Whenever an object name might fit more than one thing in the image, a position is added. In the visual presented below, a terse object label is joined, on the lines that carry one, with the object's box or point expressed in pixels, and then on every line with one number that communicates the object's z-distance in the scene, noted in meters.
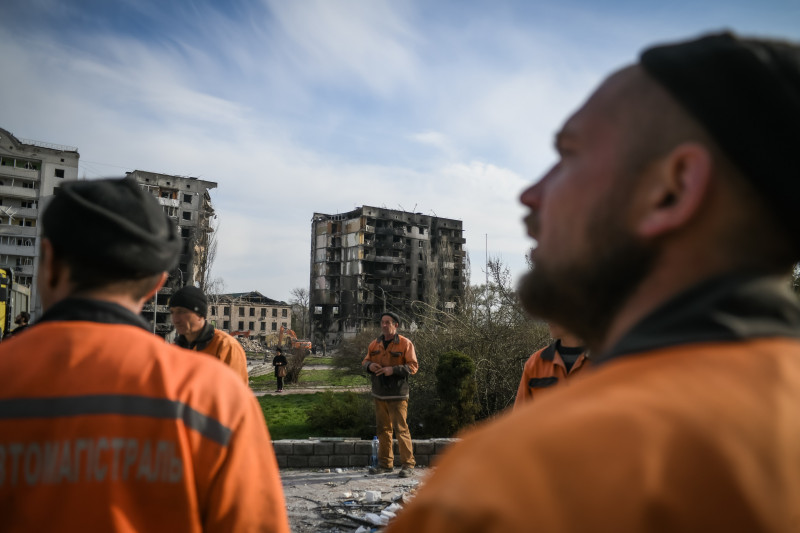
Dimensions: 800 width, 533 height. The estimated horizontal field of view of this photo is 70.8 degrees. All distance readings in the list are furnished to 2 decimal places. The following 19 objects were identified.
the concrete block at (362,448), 10.16
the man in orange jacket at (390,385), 9.59
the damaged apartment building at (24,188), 70.94
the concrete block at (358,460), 10.11
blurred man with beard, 0.64
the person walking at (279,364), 23.70
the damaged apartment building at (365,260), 94.06
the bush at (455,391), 11.41
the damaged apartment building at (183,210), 68.38
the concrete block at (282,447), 9.87
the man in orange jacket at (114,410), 1.62
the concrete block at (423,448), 10.25
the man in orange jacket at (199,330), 6.20
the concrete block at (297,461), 9.92
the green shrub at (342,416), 12.76
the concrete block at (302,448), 9.96
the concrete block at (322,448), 9.99
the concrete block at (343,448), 10.05
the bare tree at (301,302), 94.12
